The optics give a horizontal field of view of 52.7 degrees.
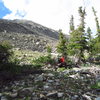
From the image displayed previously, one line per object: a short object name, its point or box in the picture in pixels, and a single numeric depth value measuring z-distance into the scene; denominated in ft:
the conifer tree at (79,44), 45.19
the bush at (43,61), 28.87
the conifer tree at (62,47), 51.33
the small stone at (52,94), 12.74
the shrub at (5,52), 18.71
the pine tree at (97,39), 50.80
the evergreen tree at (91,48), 48.93
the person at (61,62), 26.16
